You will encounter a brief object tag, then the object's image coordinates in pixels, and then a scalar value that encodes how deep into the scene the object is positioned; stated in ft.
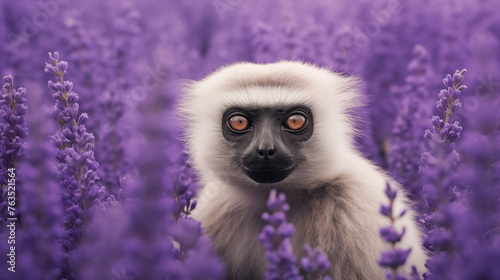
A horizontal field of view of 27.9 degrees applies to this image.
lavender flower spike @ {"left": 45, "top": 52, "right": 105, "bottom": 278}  13.14
